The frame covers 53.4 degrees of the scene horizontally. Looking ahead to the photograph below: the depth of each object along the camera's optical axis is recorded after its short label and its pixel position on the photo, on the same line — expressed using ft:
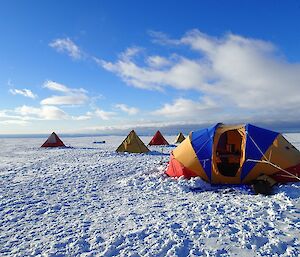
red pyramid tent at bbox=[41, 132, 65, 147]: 114.83
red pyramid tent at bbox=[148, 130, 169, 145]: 117.14
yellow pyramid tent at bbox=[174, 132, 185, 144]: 136.73
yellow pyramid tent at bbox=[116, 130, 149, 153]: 80.88
